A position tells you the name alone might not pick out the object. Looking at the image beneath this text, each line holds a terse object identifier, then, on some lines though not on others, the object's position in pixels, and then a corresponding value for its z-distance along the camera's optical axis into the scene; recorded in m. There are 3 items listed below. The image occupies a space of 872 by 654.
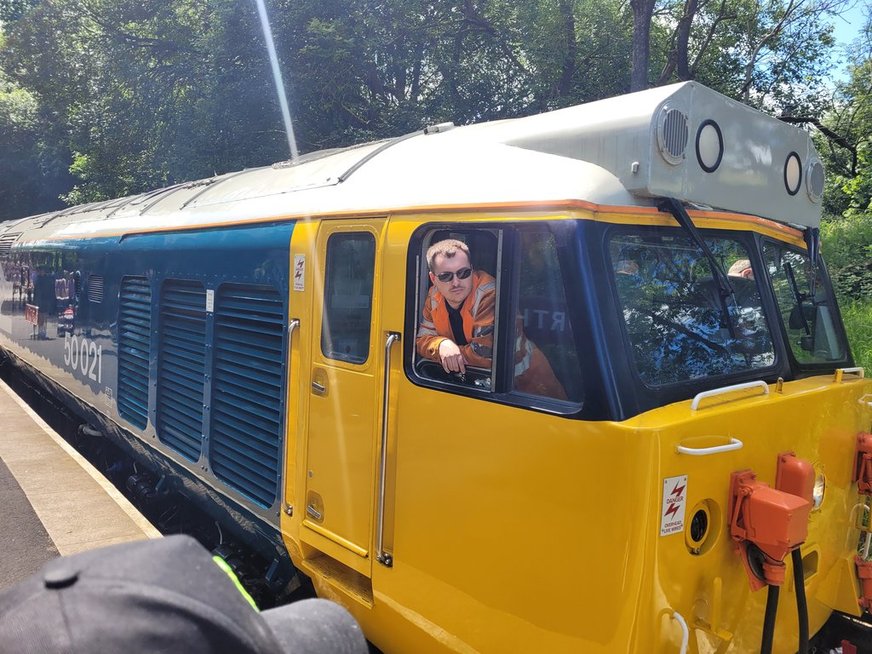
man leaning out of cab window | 2.77
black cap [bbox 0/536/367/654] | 0.97
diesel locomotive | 2.41
